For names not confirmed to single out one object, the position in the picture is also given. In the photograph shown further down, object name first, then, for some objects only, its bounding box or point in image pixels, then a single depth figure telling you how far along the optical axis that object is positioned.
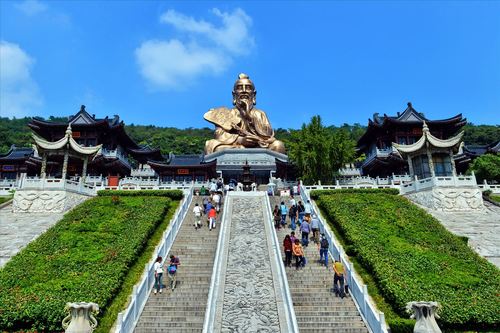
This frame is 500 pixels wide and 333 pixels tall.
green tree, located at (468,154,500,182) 28.89
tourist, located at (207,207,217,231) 16.81
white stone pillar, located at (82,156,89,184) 24.23
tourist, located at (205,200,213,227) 18.00
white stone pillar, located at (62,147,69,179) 23.46
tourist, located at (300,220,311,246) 14.64
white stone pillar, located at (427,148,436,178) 22.96
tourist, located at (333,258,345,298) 11.36
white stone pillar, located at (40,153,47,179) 22.55
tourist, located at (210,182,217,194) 23.37
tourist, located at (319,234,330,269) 13.20
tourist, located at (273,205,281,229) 16.94
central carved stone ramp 9.41
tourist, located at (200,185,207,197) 24.48
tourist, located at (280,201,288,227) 17.56
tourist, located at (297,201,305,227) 17.31
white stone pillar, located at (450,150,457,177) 23.44
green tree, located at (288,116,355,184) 29.92
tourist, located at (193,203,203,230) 17.07
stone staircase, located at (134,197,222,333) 10.27
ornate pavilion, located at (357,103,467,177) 37.22
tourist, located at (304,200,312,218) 17.56
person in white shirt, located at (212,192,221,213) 19.42
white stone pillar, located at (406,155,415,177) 24.97
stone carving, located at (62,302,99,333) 8.22
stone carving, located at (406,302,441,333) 8.38
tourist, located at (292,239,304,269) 13.01
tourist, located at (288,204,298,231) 16.93
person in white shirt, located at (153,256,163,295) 11.70
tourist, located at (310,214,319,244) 15.46
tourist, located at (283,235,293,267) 13.14
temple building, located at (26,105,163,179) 37.12
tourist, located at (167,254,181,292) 11.81
